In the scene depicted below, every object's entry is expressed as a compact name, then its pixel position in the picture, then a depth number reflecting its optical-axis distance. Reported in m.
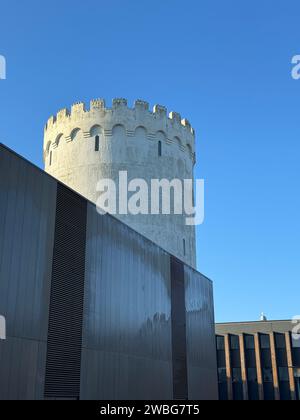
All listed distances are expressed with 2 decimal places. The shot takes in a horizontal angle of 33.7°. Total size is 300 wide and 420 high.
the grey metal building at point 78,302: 15.58
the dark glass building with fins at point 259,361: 49.44
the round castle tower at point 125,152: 40.50
